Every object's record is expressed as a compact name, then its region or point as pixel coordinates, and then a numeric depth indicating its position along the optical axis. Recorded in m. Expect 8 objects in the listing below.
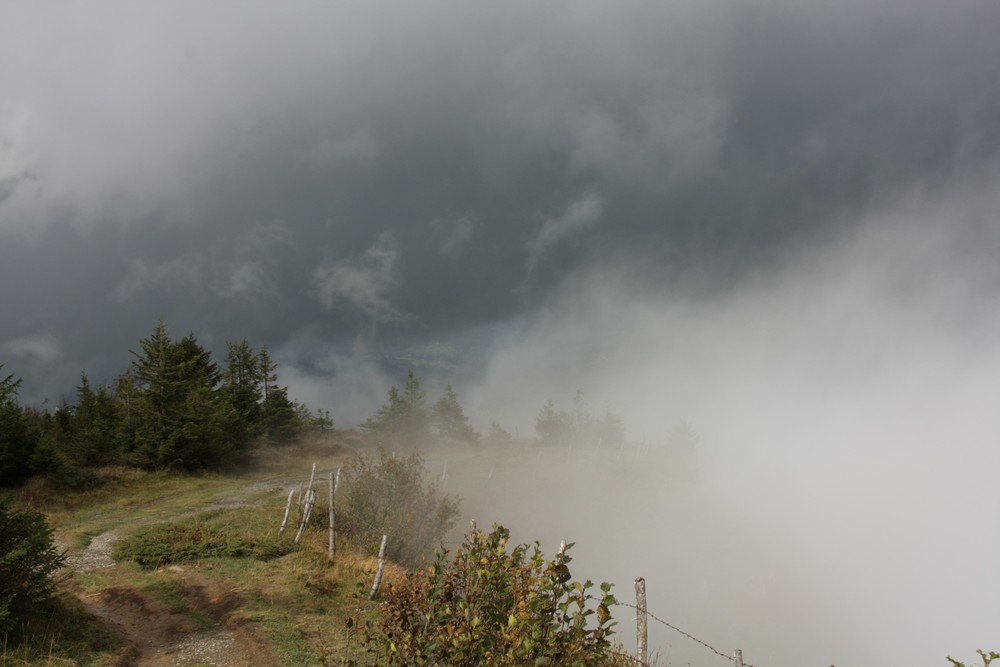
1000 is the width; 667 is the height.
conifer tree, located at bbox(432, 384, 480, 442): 78.81
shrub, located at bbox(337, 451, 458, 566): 21.12
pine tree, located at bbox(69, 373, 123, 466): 35.22
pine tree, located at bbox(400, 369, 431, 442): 72.06
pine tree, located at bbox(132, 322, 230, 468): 35.97
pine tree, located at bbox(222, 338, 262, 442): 46.53
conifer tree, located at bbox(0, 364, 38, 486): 27.88
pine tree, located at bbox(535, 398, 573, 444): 83.50
